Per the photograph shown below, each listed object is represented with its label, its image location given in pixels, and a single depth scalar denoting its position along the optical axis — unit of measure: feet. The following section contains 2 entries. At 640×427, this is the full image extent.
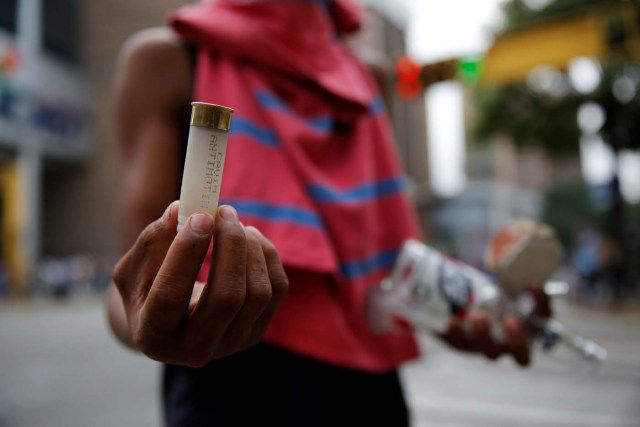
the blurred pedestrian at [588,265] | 35.36
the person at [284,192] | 2.78
